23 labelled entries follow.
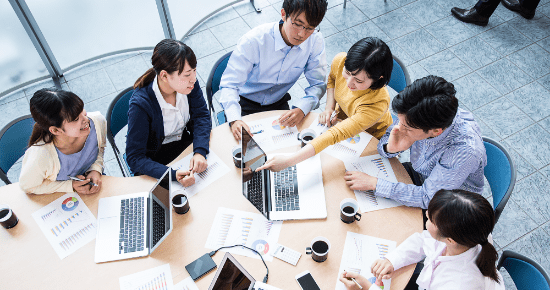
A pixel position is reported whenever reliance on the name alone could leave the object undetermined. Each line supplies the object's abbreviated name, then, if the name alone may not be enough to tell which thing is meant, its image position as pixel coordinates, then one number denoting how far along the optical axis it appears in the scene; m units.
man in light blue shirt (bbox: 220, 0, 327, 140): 2.10
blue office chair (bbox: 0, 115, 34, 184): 2.09
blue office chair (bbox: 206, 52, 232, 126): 2.53
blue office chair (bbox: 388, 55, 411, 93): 2.42
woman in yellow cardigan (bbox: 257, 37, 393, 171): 1.90
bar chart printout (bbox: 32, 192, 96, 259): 1.72
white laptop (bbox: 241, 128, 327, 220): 1.79
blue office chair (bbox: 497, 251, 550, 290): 1.48
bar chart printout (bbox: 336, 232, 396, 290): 1.63
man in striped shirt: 1.64
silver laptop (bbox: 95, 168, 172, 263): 1.69
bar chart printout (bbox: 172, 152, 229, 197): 1.92
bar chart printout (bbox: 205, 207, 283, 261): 1.71
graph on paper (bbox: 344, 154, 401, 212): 1.85
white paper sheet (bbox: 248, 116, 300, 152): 2.11
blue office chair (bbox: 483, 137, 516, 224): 1.84
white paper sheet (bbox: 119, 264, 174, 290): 1.60
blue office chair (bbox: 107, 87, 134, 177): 2.23
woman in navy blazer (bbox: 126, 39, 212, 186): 1.94
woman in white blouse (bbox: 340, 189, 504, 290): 1.40
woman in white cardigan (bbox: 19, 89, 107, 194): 1.77
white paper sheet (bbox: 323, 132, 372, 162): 2.07
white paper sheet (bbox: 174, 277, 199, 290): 1.61
